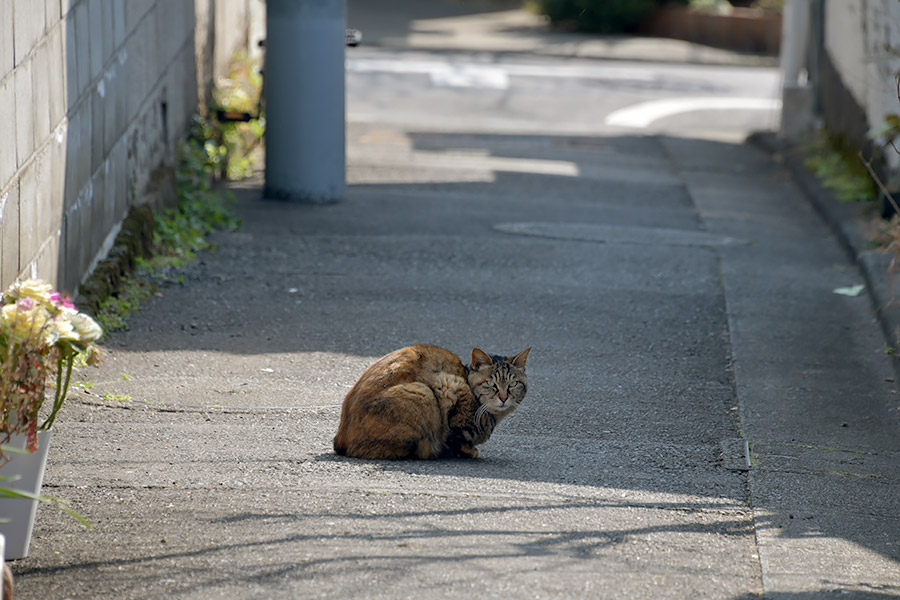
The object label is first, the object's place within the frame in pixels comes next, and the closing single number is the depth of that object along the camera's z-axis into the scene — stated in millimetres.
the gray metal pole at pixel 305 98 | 21000
